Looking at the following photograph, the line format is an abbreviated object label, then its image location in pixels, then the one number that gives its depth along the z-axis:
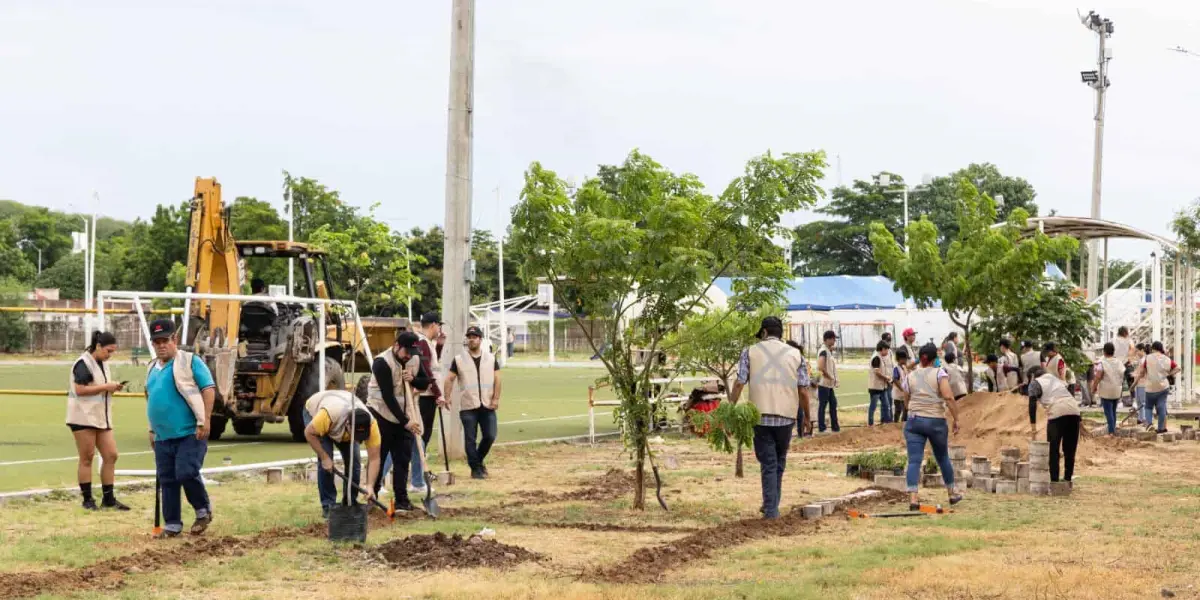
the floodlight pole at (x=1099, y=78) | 48.22
